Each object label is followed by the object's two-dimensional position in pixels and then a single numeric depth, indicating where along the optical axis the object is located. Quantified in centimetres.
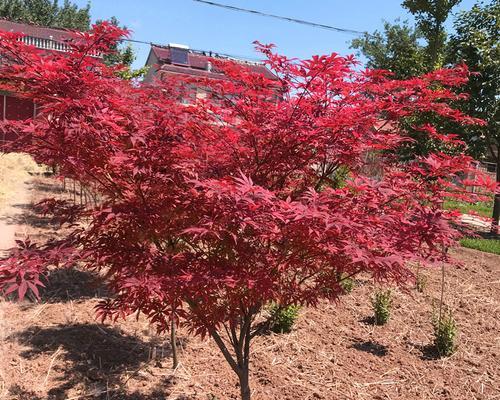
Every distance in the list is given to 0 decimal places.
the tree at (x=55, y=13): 4584
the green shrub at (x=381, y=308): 527
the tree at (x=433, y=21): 1224
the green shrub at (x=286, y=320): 480
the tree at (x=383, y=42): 3266
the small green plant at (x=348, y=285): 599
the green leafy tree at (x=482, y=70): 1123
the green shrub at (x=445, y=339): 466
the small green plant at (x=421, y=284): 638
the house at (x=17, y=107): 2009
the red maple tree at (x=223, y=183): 223
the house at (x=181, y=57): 1892
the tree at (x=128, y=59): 1603
